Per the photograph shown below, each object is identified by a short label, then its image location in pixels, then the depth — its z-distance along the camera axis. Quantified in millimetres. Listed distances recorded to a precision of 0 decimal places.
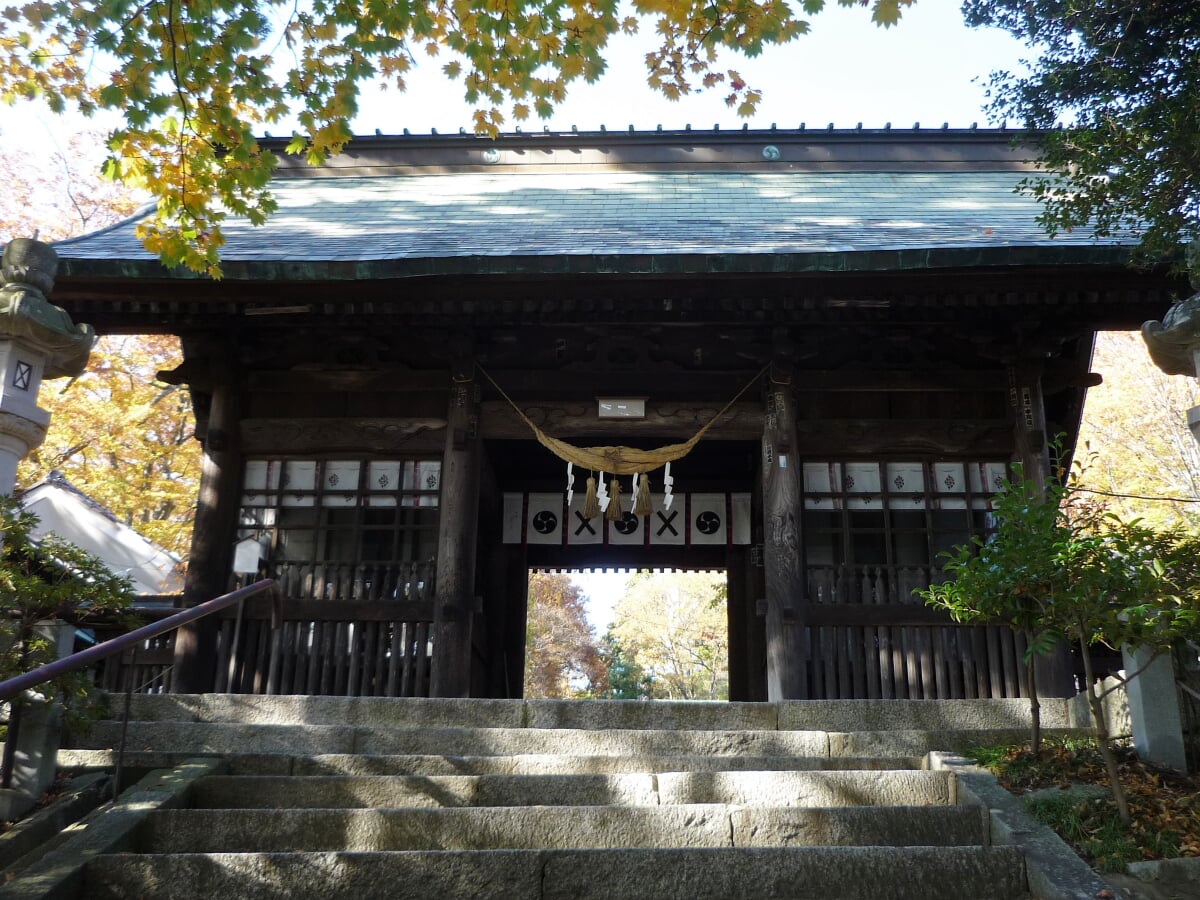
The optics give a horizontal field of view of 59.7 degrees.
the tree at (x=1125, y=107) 6660
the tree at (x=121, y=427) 16719
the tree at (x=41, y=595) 5457
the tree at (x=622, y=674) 26578
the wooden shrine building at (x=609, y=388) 8477
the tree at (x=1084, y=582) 5203
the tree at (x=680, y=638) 34438
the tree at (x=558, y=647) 31812
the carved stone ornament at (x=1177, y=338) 6664
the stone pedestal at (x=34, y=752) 5145
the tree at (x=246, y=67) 6180
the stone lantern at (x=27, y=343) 6996
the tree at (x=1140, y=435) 18906
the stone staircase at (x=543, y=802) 4430
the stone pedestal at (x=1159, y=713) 5730
